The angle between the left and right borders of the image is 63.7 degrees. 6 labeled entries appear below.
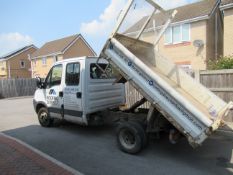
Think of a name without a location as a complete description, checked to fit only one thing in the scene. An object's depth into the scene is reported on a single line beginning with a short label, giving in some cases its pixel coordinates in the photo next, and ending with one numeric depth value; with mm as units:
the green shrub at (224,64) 8061
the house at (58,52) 27180
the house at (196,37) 13182
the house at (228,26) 11050
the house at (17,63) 33689
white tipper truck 3724
